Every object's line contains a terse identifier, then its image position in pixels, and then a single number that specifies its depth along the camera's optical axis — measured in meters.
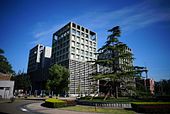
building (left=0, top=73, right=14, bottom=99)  37.47
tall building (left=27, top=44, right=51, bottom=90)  78.82
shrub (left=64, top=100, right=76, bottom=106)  19.99
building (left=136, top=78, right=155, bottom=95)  20.77
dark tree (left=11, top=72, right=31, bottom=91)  56.16
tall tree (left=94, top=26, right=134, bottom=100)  20.88
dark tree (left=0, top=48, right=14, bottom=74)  59.22
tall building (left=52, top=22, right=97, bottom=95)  59.51
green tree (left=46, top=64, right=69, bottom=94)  34.24
